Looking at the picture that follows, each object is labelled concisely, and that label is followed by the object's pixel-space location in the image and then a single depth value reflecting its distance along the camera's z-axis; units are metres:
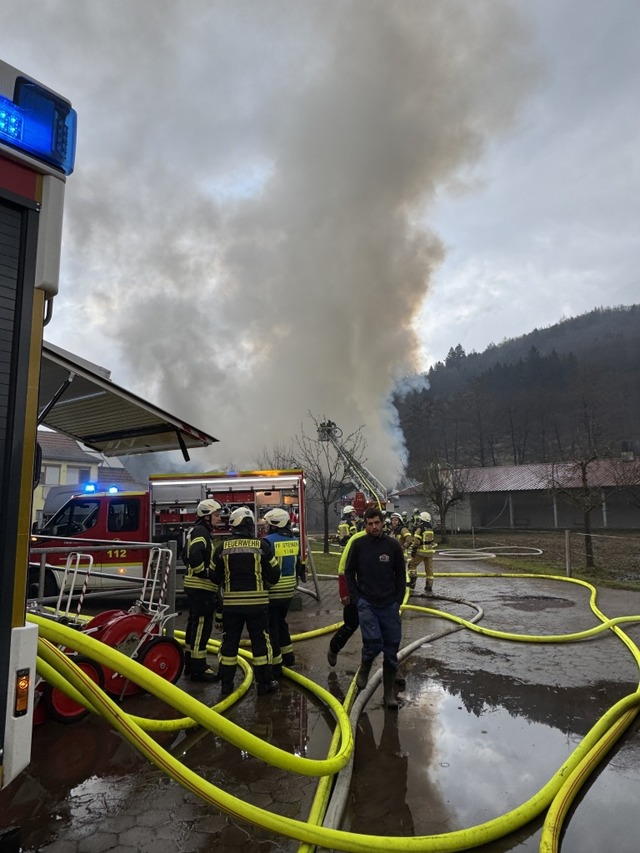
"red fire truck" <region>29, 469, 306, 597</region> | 9.13
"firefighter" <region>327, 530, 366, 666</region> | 5.33
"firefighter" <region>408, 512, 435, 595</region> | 9.77
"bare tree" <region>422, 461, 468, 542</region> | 25.41
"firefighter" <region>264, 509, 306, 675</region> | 5.11
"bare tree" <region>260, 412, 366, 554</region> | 21.08
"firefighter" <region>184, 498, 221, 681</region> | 5.07
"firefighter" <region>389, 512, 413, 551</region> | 10.62
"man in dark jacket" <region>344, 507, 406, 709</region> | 4.45
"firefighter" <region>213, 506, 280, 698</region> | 4.57
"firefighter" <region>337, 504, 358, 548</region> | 8.91
